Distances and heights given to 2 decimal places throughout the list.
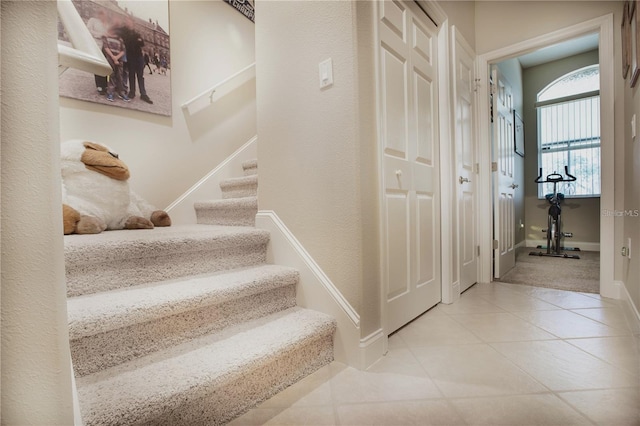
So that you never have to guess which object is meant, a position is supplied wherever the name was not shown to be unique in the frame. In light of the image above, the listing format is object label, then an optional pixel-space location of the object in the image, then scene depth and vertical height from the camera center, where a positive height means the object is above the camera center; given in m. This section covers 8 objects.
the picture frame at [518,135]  4.33 +1.01
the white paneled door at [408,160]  1.55 +0.25
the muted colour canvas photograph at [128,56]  1.85 +1.04
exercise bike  4.21 -0.25
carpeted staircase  0.84 -0.44
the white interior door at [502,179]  2.82 +0.23
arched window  4.62 +1.12
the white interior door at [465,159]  2.29 +0.35
